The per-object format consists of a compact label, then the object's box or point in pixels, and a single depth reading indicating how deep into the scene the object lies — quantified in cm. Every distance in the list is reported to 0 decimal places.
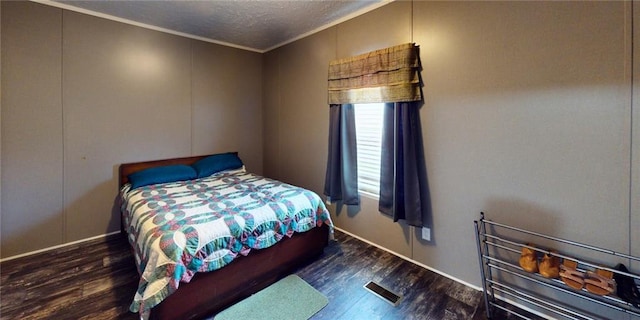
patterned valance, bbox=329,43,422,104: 247
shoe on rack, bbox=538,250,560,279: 168
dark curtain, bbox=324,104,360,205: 315
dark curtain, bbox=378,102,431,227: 249
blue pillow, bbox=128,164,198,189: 312
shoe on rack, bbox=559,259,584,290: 159
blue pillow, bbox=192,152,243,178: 369
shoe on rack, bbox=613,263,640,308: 144
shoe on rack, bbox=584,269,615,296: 152
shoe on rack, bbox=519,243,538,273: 176
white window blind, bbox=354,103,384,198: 298
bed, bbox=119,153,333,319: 175
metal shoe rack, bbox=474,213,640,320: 168
